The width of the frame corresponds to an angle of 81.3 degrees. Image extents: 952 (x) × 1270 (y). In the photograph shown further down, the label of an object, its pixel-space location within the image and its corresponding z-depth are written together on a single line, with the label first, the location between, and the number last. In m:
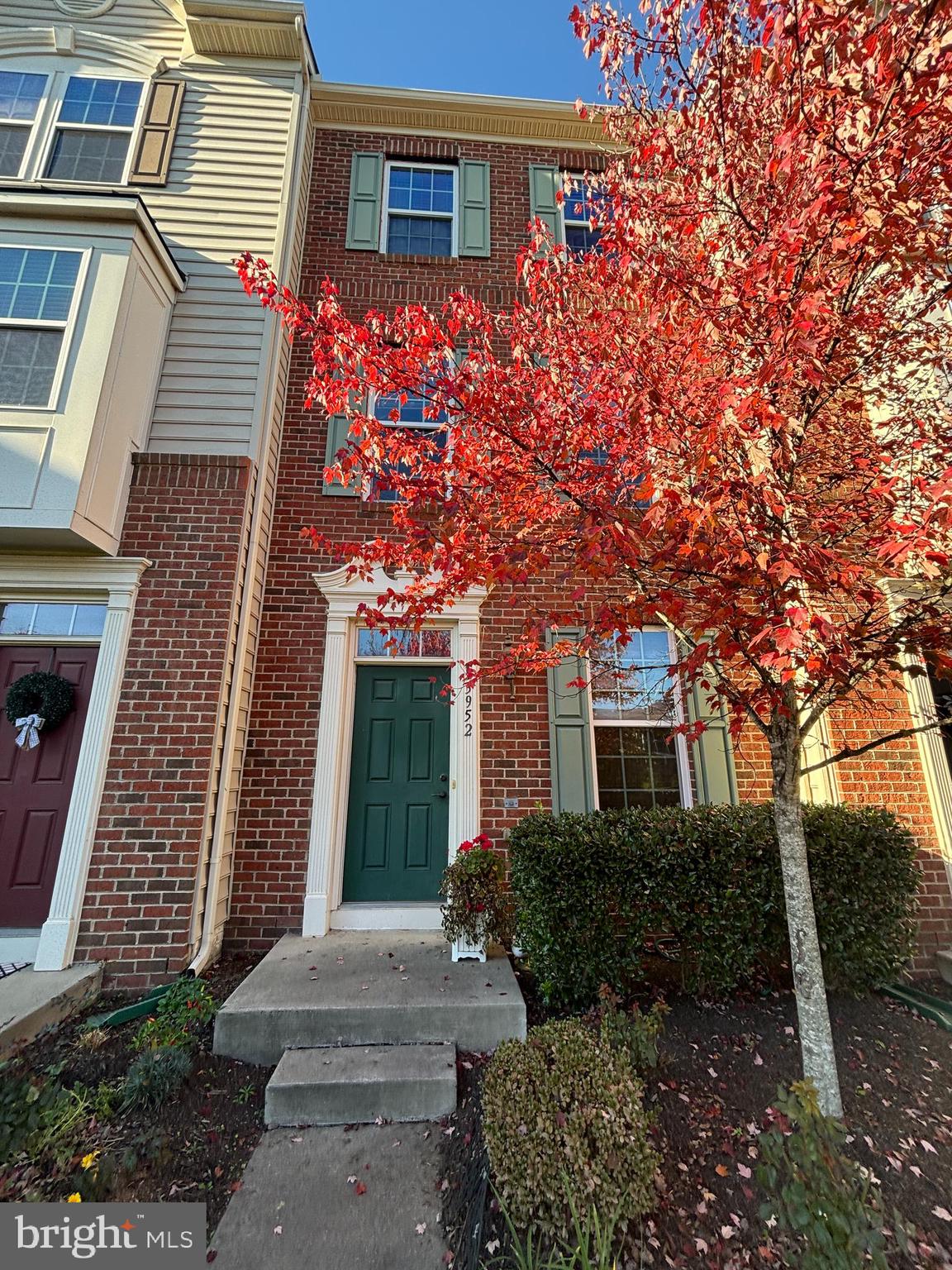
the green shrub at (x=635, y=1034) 2.94
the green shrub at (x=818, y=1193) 1.79
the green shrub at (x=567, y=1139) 2.11
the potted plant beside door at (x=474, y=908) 3.99
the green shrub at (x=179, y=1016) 3.17
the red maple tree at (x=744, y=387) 2.44
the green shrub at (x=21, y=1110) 2.25
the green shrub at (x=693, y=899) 3.68
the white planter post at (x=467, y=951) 4.01
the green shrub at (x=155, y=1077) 2.84
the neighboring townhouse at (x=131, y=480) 4.10
